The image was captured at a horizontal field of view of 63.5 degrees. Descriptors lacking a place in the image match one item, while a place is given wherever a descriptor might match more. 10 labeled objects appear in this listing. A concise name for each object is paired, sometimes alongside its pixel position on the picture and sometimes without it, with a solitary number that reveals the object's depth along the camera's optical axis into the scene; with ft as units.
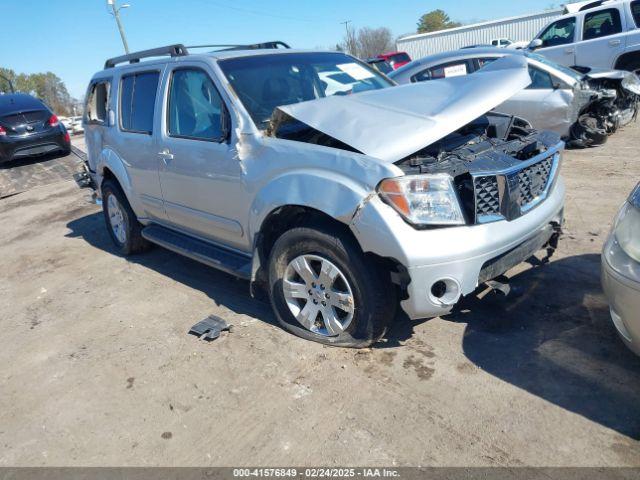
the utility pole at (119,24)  104.73
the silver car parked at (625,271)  7.81
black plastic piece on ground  12.10
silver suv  9.27
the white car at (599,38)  33.60
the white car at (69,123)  104.92
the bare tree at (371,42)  192.13
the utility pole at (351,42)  187.62
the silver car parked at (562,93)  25.58
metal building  111.14
